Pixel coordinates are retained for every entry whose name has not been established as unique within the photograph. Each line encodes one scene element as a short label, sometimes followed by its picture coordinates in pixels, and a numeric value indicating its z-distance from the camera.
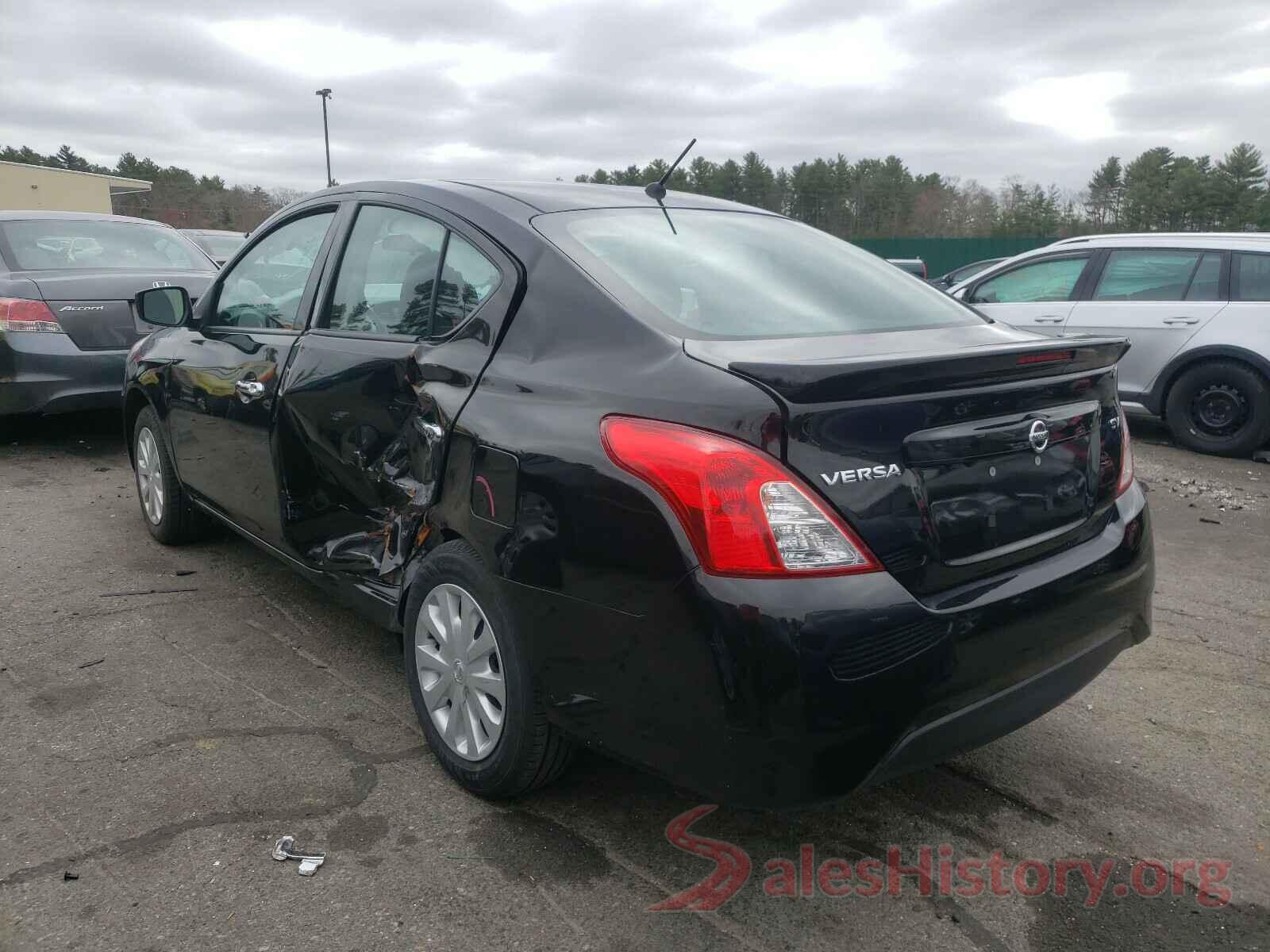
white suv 7.55
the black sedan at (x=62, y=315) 6.44
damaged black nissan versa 2.01
